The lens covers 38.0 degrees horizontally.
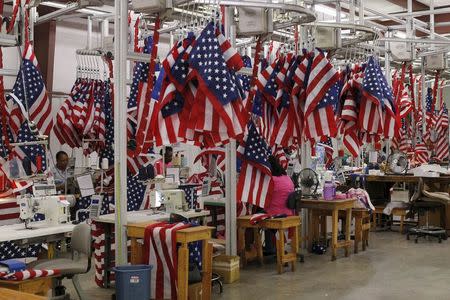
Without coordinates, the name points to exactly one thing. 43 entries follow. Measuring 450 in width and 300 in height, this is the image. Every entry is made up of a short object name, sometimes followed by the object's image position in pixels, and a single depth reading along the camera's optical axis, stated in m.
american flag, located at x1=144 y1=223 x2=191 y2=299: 6.20
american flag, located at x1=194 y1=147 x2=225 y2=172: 8.98
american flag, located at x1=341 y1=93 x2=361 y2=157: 8.33
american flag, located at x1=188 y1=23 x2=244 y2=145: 5.93
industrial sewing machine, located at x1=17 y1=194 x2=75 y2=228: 6.50
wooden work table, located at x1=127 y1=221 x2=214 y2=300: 6.09
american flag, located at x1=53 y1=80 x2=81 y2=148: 10.48
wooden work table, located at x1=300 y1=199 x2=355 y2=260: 9.05
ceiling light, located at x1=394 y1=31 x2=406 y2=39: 16.23
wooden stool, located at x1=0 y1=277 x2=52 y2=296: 5.21
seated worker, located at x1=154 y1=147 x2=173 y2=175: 11.73
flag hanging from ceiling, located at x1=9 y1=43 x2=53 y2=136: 8.86
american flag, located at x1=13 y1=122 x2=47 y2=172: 8.87
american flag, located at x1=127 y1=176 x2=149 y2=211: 10.22
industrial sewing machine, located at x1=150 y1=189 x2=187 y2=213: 7.31
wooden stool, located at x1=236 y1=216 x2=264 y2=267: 8.27
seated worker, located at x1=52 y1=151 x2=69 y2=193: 10.38
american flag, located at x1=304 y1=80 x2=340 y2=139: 7.74
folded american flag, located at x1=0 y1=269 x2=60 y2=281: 5.21
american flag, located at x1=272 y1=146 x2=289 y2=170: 9.59
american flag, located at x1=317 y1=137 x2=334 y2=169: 12.81
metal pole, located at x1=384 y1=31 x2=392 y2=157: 11.61
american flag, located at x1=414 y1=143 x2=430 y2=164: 13.40
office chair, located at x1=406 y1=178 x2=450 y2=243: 10.80
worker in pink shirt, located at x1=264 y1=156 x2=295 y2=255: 8.52
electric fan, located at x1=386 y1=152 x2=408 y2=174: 12.21
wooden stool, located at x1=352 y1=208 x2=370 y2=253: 9.69
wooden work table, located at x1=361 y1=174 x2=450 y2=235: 11.74
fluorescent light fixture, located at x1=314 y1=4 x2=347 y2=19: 12.92
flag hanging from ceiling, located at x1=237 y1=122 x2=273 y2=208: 8.12
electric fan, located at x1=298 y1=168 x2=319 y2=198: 9.45
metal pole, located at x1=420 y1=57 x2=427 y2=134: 12.68
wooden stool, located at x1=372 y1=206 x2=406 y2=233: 11.60
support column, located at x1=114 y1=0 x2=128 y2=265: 6.40
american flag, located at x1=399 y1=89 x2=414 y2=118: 11.47
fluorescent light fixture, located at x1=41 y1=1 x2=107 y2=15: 10.80
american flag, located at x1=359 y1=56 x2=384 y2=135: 8.06
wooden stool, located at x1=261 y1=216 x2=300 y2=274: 8.09
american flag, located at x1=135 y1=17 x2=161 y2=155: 6.39
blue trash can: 5.90
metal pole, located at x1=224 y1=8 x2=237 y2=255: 7.89
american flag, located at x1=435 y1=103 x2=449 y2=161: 14.44
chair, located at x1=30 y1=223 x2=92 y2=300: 5.92
